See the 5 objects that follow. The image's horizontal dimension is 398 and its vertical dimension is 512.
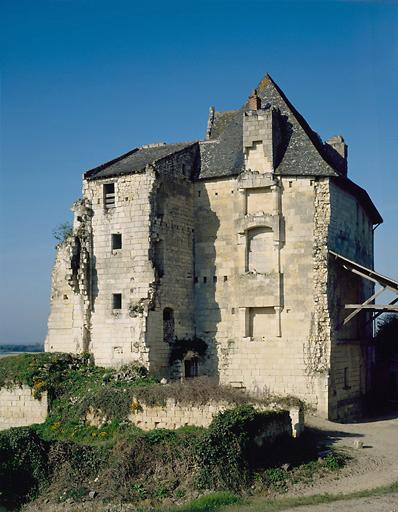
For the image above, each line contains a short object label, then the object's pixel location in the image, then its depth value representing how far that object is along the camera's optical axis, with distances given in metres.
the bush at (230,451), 19.86
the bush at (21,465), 21.00
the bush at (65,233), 31.89
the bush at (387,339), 35.94
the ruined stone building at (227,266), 28.59
